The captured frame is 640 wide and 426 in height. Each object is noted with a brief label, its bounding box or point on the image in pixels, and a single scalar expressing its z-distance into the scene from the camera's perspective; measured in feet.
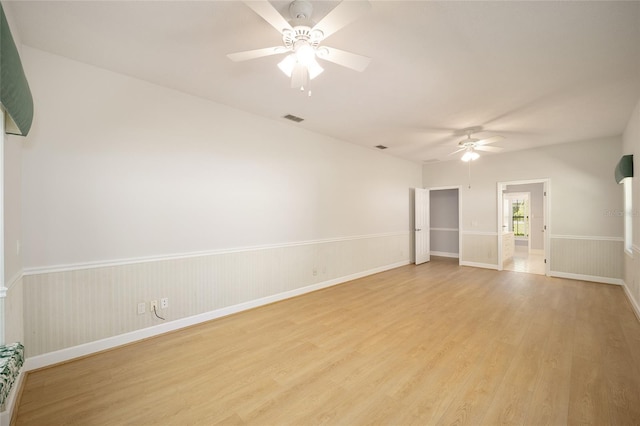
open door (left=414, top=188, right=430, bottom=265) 23.91
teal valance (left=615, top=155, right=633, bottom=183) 12.96
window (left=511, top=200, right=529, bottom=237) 33.65
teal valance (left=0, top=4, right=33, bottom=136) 4.95
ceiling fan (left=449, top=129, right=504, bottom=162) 15.05
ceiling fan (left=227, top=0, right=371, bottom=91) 5.39
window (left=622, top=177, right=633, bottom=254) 14.53
